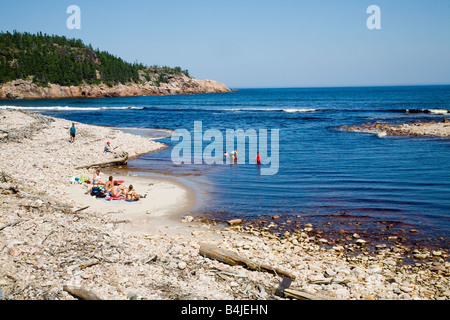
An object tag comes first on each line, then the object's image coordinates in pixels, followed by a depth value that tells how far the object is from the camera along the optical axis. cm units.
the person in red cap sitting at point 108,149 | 2608
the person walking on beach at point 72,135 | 2728
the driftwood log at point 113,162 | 2206
